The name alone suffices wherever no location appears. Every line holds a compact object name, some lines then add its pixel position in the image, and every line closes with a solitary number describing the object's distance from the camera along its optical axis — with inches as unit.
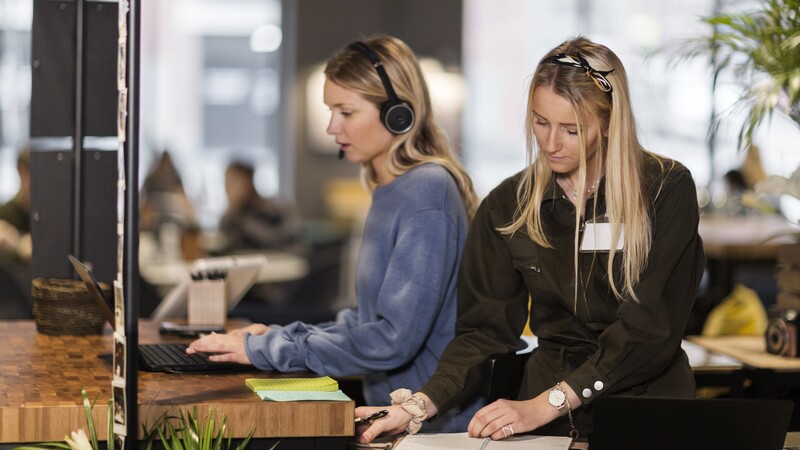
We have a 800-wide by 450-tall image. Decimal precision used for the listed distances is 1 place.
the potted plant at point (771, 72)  148.6
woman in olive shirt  95.2
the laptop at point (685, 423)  81.0
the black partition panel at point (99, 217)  139.1
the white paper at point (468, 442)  87.9
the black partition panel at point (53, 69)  137.3
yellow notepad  95.0
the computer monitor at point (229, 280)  142.7
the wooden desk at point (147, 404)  85.1
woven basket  127.3
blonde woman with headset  104.4
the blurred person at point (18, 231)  237.7
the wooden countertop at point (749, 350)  149.3
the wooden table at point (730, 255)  323.6
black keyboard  102.5
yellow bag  190.4
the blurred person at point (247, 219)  312.7
